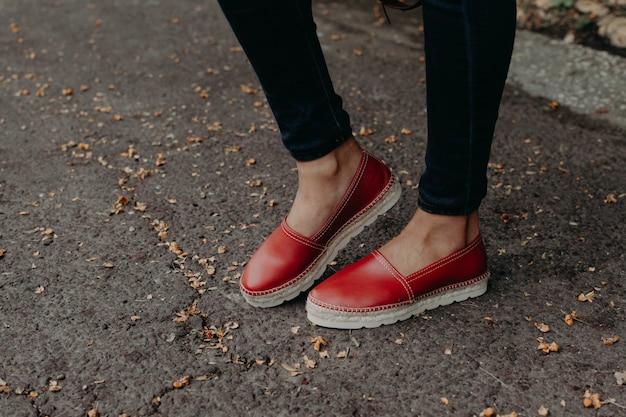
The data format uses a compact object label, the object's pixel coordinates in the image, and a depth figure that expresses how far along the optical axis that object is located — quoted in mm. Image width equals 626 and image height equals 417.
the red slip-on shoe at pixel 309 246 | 1537
